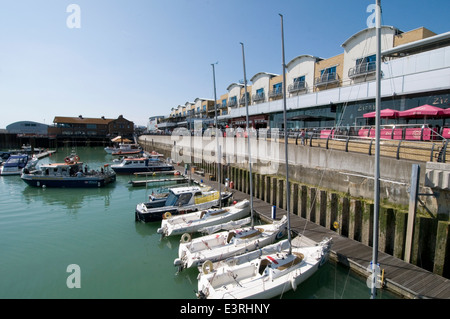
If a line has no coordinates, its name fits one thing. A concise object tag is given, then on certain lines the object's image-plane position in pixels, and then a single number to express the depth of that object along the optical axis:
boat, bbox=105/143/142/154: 59.13
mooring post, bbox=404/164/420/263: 9.93
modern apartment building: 17.12
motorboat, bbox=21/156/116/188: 27.62
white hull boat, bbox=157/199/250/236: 14.50
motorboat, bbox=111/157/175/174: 36.03
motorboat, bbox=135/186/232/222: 16.73
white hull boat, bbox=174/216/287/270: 11.08
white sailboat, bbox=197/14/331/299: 8.65
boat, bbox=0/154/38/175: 35.72
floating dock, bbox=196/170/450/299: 8.59
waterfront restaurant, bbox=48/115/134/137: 88.50
